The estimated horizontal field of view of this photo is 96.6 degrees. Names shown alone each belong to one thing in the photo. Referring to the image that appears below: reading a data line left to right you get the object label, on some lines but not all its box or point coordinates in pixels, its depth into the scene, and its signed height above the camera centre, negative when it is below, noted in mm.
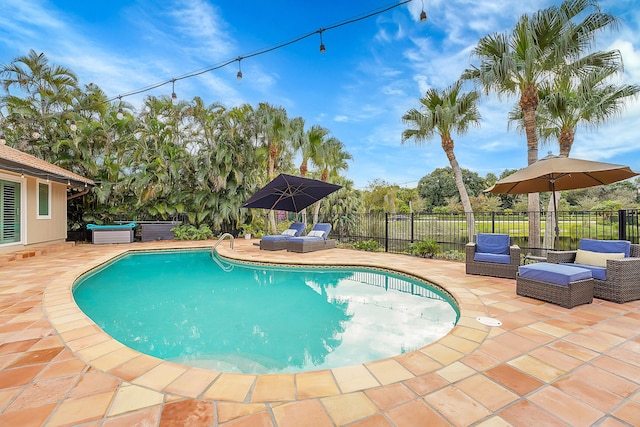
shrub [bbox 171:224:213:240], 13172 -720
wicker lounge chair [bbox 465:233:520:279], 5496 -843
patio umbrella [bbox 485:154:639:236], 4758 +700
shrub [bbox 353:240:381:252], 10344 -1120
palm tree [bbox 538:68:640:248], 8336 +3535
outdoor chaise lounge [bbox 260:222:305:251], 10094 -838
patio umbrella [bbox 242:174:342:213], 9344 +841
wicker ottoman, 3861 -996
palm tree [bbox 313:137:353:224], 13641 +2915
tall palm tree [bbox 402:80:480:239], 10266 +3644
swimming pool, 3262 -1548
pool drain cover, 3364 -1291
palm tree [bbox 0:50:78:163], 12141 +5153
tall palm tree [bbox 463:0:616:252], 7336 +4355
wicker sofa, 4031 -818
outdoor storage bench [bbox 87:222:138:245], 11827 -637
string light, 5059 +3686
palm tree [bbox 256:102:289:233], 12531 +3868
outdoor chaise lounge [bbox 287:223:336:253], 9539 -870
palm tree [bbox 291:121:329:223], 12461 +3452
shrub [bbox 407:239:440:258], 8586 -1021
